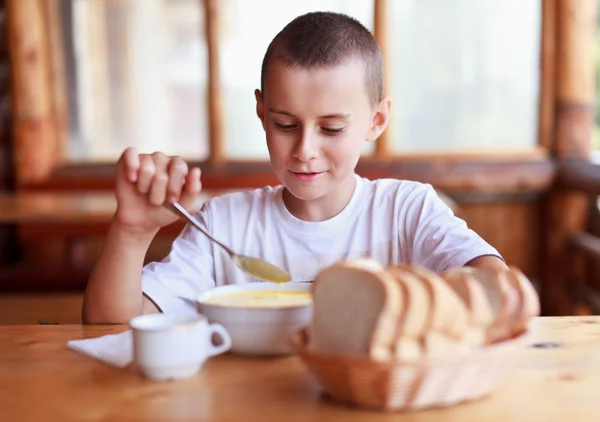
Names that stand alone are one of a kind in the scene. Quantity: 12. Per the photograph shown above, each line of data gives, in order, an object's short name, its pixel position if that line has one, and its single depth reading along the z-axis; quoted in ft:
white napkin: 3.59
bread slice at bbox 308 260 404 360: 2.82
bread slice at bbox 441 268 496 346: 2.99
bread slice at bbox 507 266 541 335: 3.14
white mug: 3.20
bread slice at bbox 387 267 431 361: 2.81
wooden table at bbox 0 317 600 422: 2.88
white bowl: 3.51
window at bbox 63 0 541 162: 13.46
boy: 4.41
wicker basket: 2.75
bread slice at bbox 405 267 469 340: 2.87
